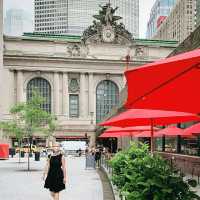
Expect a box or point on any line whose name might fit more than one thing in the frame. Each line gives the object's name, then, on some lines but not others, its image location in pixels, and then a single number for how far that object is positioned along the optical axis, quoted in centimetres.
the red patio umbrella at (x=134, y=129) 1391
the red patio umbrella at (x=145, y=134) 1680
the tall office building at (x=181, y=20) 10335
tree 2456
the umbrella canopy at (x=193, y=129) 984
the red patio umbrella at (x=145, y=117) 699
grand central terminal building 6279
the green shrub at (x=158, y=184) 423
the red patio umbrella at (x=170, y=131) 1429
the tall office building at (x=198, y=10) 9955
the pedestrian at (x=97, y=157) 2618
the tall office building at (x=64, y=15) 12419
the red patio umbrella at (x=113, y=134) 1903
